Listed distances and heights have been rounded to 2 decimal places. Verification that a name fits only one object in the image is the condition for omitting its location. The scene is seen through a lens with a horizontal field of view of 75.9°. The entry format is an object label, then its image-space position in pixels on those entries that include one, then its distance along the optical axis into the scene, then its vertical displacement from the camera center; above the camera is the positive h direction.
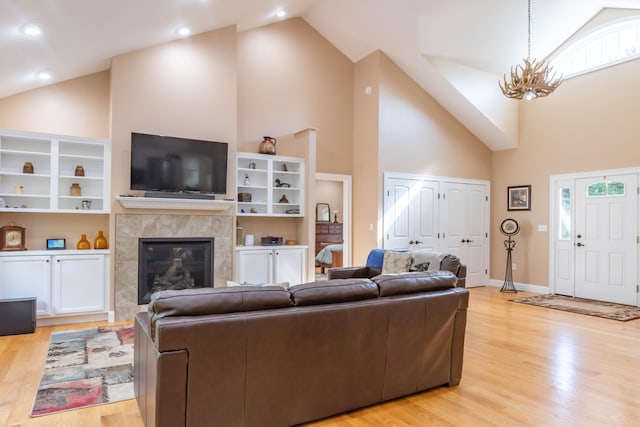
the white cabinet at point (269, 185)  6.41 +0.50
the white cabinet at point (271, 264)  6.06 -0.74
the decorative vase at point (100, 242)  5.27 -0.36
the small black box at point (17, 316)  4.45 -1.12
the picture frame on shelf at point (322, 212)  10.34 +0.11
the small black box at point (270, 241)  6.49 -0.40
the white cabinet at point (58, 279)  4.69 -0.78
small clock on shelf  4.81 -0.30
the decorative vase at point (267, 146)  6.59 +1.12
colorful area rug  2.87 -1.31
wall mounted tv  5.21 +0.67
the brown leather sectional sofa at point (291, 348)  2.05 -0.77
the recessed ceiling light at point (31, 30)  3.79 +1.74
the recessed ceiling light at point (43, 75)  4.96 +1.70
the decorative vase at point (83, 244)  5.20 -0.38
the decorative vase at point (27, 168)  4.95 +0.55
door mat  5.63 -1.31
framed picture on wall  7.74 +0.40
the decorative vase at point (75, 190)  5.19 +0.30
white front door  6.31 -0.30
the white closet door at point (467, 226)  7.89 -0.16
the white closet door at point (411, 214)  7.22 +0.06
